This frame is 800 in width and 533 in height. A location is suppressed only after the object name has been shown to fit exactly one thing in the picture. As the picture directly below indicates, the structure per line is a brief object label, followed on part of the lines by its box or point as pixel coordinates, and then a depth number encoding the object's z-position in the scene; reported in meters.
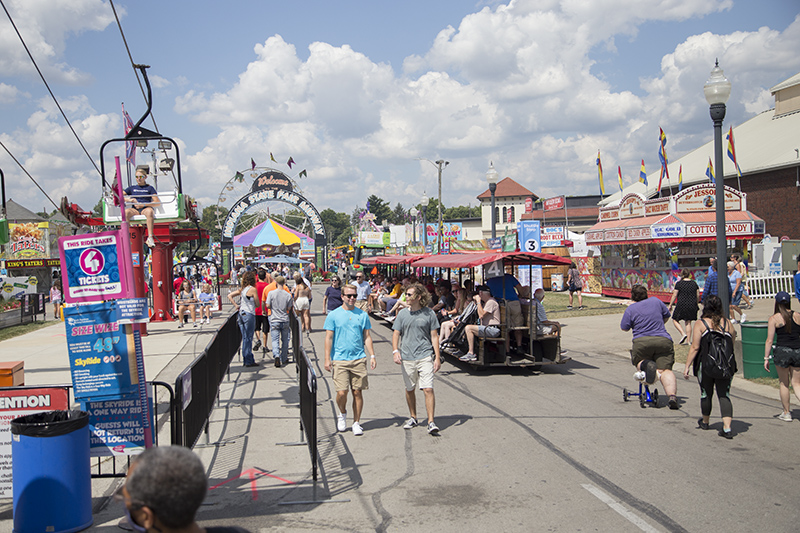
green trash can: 10.16
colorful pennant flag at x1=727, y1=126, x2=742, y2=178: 29.70
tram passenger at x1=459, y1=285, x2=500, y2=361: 11.35
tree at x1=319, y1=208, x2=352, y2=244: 191.75
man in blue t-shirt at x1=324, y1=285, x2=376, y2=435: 7.55
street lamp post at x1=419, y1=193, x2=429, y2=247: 32.80
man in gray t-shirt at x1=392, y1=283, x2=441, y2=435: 7.73
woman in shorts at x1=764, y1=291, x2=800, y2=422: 7.57
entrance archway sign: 48.88
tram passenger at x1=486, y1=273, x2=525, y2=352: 11.82
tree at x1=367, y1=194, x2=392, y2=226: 170.38
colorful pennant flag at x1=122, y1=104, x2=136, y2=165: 13.63
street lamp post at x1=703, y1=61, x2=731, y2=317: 10.97
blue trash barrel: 4.61
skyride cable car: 9.77
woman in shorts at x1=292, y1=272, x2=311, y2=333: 17.47
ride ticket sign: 5.25
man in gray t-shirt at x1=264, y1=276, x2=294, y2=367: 12.73
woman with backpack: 7.11
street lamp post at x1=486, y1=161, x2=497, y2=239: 20.09
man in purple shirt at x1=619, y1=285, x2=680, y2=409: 8.51
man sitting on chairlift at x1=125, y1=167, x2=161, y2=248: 10.67
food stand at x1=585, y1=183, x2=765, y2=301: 22.81
